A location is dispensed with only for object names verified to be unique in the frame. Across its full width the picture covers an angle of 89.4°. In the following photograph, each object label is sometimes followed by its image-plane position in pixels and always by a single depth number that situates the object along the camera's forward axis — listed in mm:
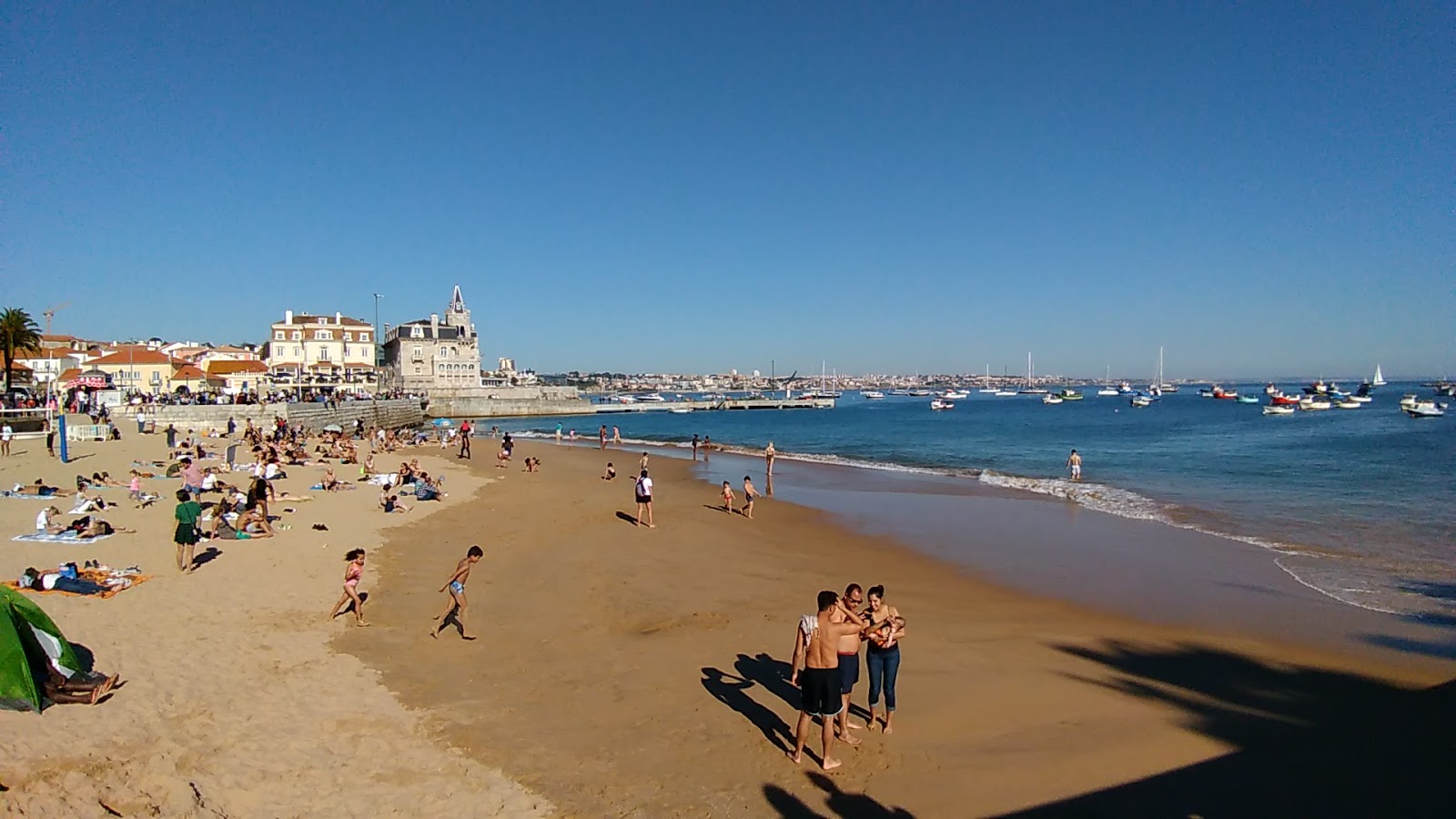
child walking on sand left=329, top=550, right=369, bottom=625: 9562
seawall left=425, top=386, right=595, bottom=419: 87688
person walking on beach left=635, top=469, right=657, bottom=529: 17656
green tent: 5988
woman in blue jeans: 6988
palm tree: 41719
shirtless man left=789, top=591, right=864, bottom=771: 6148
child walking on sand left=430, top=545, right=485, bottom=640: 9297
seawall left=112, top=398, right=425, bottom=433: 38312
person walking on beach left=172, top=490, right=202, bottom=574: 11109
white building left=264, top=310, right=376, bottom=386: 75375
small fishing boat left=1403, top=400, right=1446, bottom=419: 68750
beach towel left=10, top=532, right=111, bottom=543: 12492
